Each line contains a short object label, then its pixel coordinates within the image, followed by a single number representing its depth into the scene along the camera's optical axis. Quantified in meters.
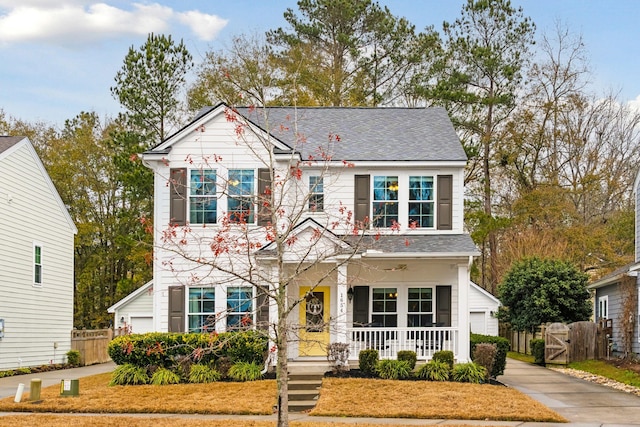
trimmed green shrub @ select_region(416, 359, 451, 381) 20.17
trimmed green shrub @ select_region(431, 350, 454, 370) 20.58
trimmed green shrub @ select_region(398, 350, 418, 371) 20.57
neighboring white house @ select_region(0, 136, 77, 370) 26.19
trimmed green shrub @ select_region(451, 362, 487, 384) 20.16
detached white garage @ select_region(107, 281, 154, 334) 34.62
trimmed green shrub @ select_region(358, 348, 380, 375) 20.56
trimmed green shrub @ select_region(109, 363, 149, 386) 20.22
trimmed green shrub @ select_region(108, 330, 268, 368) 20.42
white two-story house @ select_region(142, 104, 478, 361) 21.77
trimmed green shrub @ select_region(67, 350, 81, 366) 30.64
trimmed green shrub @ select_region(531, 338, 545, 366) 29.05
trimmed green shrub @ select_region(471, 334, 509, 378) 21.59
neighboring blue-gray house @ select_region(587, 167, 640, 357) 27.53
